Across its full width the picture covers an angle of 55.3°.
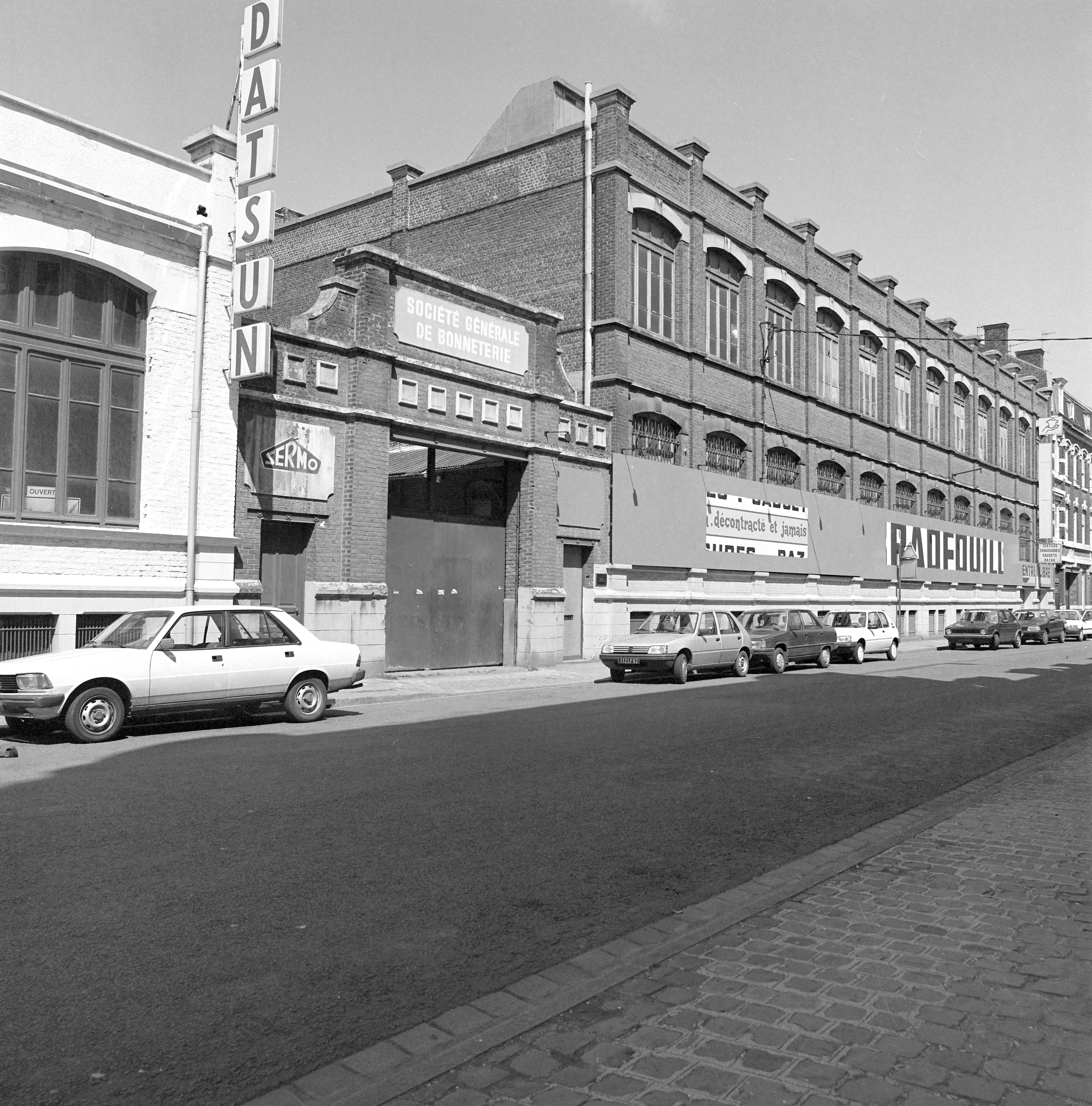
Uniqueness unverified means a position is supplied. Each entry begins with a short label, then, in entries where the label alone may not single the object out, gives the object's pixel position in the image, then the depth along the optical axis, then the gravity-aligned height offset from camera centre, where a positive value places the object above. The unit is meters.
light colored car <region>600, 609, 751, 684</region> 20.17 -0.78
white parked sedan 11.01 -0.84
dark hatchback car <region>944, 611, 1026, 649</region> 35.81 -0.65
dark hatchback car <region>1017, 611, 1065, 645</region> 40.84 -0.53
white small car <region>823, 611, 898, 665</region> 27.06 -0.62
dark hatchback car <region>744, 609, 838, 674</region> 23.33 -0.69
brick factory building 26.34 +7.93
